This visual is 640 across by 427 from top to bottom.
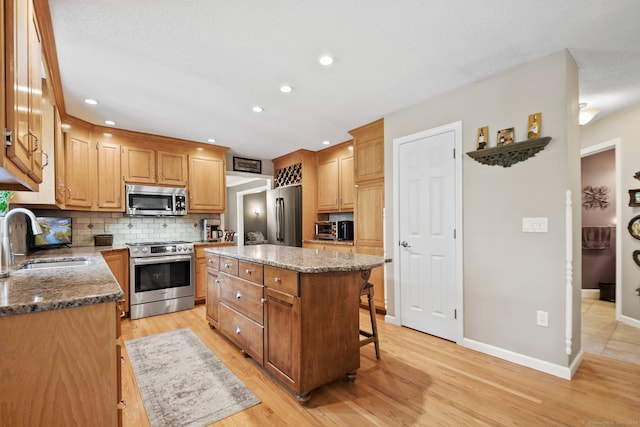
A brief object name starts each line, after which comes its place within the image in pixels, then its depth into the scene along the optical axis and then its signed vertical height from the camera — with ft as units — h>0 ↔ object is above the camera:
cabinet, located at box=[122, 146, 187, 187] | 13.26 +2.20
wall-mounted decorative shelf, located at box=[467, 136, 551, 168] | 7.64 +1.62
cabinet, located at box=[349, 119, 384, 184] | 12.23 +2.62
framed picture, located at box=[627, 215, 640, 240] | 10.97 -0.65
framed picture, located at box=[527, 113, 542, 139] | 7.67 +2.23
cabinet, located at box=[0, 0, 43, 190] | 3.33 +1.54
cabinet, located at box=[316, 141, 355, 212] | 14.97 +1.77
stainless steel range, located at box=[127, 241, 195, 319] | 12.19 -2.84
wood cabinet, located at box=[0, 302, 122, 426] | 3.29 -1.85
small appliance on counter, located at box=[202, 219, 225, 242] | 15.52 -1.00
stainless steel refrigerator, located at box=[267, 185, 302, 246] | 16.21 -0.28
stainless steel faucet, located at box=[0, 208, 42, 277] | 5.59 -0.46
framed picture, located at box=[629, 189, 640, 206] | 10.93 +0.47
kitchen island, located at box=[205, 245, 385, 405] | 6.28 -2.40
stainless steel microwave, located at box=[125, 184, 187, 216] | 13.25 +0.58
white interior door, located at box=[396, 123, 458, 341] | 9.55 -0.72
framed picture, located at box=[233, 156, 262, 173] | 17.65 +2.92
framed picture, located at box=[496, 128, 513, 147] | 8.14 +2.07
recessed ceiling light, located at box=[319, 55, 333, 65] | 7.55 +3.98
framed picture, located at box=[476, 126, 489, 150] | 8.65 +2.16
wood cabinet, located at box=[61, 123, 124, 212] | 11.46 +1.72
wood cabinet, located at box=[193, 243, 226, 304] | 13.85 -2.72
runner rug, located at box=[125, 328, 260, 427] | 6.05 -4.16
